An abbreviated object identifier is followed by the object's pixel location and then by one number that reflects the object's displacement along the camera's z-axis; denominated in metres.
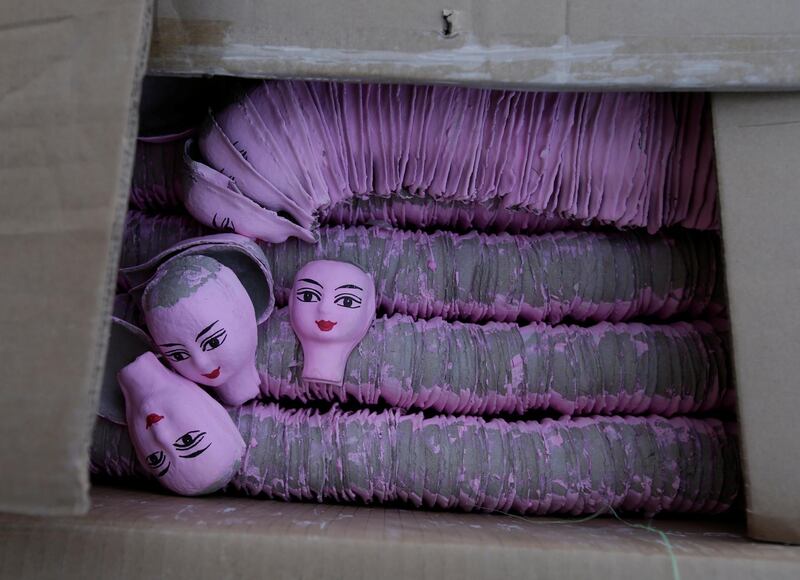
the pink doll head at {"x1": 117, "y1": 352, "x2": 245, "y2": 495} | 0.68
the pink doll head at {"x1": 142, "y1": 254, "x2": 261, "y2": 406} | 0.67
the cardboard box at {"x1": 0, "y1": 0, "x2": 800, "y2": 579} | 0.51
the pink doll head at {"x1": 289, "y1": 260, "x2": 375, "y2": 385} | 0.71
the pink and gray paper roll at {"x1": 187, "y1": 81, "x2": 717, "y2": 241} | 0.69
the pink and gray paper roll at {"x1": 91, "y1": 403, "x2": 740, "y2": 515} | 0.71
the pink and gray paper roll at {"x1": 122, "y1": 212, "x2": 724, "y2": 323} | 0.75
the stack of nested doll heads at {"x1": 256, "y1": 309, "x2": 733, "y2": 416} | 0.74
